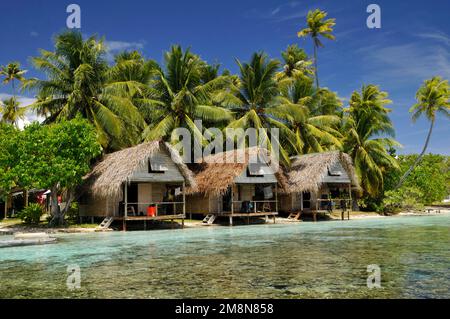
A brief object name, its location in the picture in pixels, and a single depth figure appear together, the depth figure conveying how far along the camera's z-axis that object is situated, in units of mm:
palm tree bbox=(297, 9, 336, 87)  37438
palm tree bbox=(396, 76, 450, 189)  33844
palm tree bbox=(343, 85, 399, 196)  29172
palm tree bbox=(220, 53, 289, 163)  24391
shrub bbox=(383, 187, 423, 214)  30188
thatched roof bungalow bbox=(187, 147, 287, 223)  20906
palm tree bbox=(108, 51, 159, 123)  22469
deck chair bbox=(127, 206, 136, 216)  18344
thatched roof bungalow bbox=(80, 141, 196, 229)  17688
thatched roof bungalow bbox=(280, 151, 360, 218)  23016
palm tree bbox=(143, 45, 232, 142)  23406
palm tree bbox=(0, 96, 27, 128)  36069
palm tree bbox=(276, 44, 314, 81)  36344
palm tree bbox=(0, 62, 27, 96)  40281
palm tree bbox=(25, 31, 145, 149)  20578
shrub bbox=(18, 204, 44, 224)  19172
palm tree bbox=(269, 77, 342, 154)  24969
